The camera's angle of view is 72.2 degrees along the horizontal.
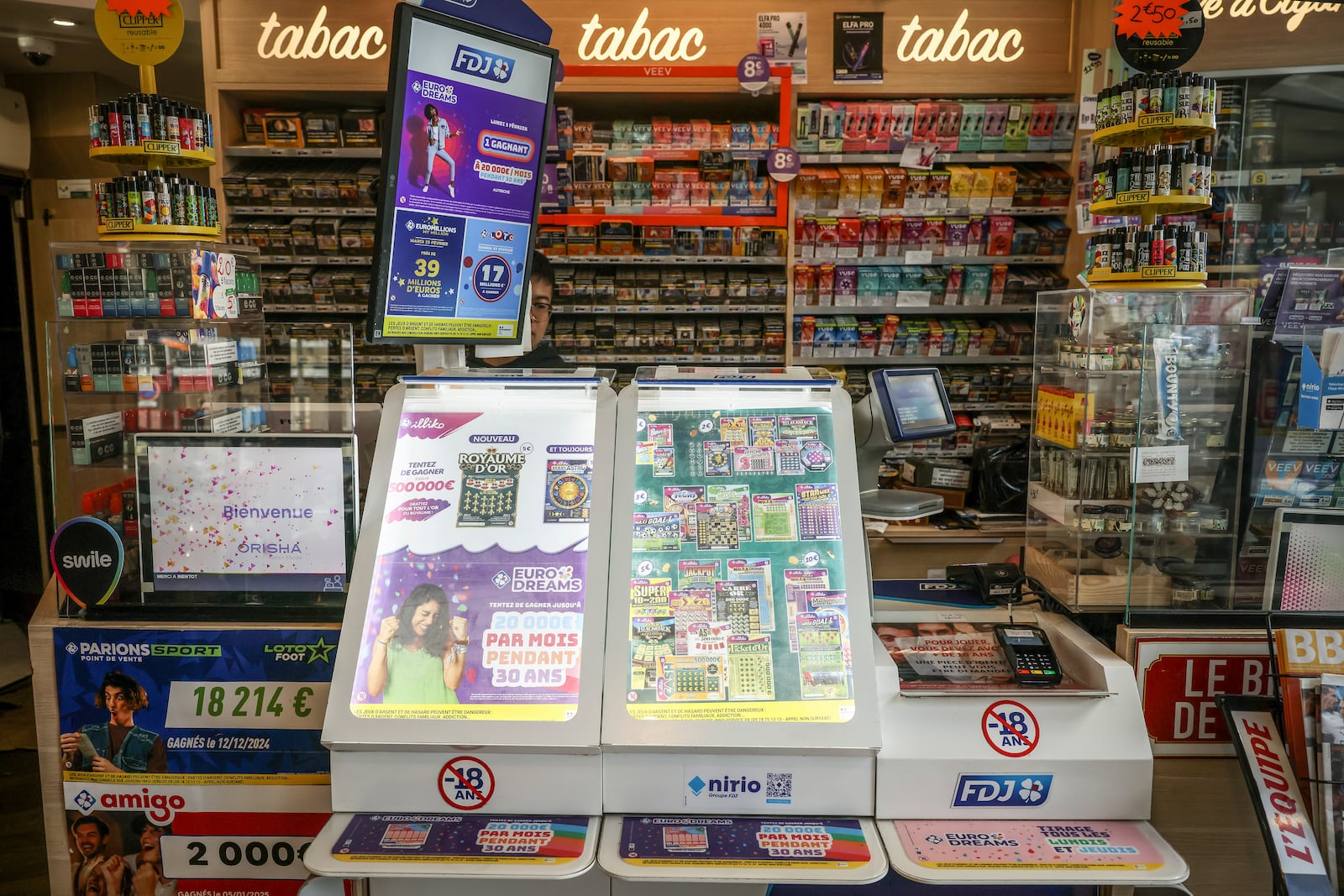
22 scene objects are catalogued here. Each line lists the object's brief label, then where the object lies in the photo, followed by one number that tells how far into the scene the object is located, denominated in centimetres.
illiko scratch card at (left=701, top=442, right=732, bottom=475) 186
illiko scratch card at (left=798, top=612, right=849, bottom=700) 166
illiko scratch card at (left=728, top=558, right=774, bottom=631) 174
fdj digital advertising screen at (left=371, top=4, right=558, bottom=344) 182
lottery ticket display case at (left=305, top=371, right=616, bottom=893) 159
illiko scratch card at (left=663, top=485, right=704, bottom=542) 181
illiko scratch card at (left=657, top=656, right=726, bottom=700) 165
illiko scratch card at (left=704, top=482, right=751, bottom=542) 182
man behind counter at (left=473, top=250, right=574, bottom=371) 344
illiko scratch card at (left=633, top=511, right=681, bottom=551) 179
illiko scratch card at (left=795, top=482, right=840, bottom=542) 179
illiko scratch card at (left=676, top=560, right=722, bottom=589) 176
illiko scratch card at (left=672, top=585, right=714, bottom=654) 171
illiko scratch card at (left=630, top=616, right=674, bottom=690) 167
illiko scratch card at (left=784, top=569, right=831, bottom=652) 173
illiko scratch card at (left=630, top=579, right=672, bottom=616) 173
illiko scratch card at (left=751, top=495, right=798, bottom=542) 180
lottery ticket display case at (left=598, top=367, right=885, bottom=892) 158
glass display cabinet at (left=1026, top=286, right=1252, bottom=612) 190
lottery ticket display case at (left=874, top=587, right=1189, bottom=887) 159
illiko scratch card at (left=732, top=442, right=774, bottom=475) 186
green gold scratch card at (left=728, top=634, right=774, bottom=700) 166
